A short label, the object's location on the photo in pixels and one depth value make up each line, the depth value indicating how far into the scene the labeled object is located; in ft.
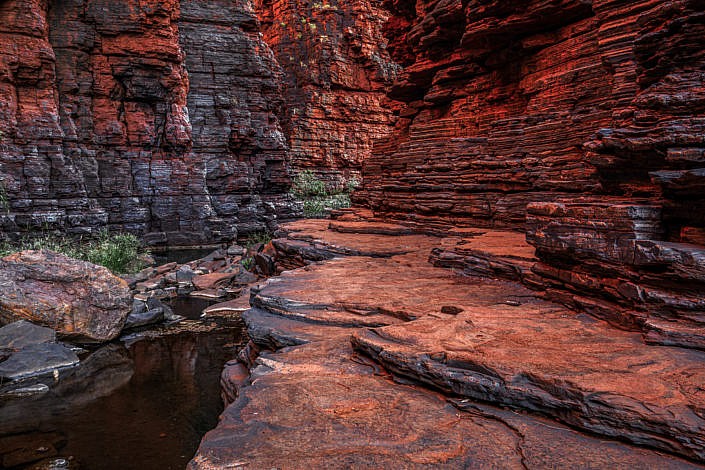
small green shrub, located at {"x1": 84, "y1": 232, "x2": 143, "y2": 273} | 48.93
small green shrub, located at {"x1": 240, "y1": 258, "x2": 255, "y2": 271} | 50.63
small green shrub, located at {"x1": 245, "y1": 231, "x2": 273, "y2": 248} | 68.73
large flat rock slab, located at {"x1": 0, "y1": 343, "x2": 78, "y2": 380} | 22.35
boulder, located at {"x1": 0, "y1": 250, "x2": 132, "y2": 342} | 26.50
